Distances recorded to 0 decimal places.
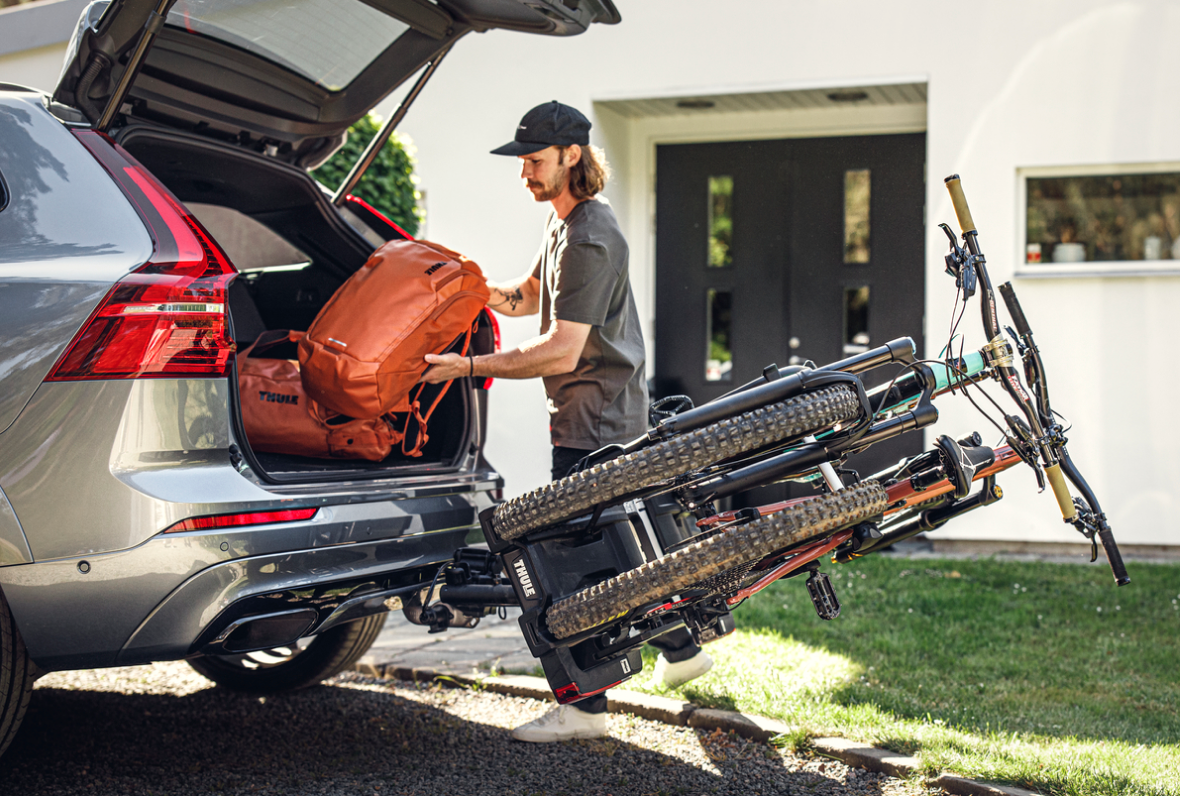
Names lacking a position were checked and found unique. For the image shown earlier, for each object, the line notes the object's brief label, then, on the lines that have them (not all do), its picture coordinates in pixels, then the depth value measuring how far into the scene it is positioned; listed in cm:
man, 333
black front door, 784
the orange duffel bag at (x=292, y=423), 339
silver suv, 260
